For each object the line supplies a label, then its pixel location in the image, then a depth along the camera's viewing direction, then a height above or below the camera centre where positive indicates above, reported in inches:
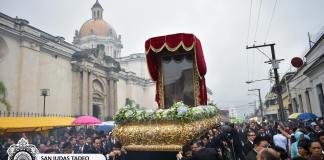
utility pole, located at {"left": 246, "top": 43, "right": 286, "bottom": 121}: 525.8 +74.8
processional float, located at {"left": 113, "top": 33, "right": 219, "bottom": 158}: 218.5 +10.4
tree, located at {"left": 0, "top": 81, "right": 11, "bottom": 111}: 571.8 +61.2
